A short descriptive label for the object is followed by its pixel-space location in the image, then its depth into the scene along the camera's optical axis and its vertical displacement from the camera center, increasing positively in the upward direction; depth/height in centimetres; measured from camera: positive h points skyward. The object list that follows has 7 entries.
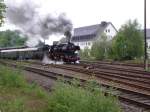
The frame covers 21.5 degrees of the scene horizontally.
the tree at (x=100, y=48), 6406 +159
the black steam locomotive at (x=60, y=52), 4103 +61
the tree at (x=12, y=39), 11918 +585
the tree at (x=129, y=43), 5634 +216
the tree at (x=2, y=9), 1895 +233
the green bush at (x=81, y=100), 991 -112
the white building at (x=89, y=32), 11425 +780
